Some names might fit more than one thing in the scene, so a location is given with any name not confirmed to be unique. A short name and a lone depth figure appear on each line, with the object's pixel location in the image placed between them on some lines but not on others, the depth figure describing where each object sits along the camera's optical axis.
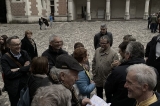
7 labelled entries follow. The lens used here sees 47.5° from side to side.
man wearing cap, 1.89
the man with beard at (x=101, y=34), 5.08
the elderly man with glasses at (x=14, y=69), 3.04
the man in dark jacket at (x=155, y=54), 3.51
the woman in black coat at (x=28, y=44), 5.09
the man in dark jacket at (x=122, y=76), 2.35
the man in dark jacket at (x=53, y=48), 3.26
